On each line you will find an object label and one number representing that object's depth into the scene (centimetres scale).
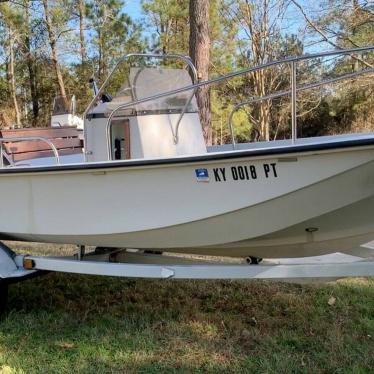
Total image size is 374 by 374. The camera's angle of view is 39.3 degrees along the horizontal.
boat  299
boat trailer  310
